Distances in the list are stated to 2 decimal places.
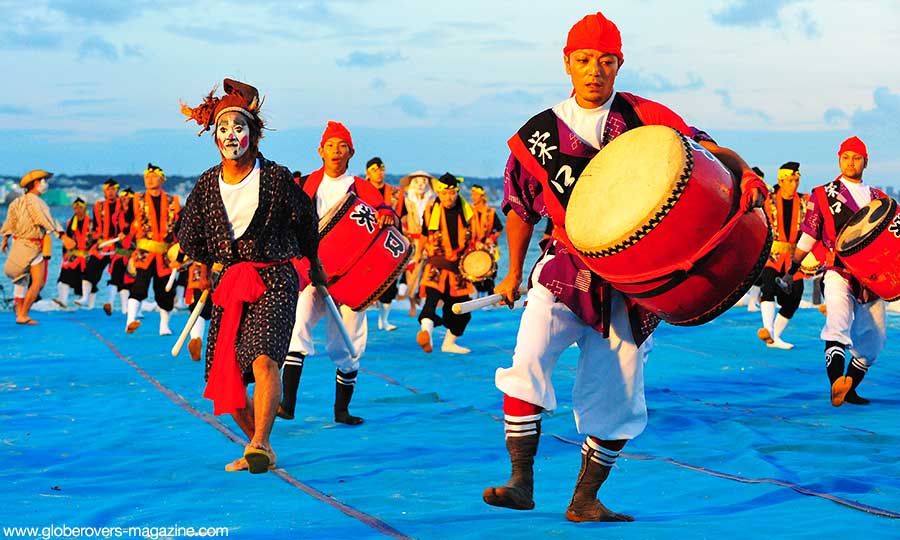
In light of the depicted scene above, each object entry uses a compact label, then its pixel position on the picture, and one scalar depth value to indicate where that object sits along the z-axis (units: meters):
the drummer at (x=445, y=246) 12.39
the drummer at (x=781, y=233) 12.34
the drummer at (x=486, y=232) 12.73
